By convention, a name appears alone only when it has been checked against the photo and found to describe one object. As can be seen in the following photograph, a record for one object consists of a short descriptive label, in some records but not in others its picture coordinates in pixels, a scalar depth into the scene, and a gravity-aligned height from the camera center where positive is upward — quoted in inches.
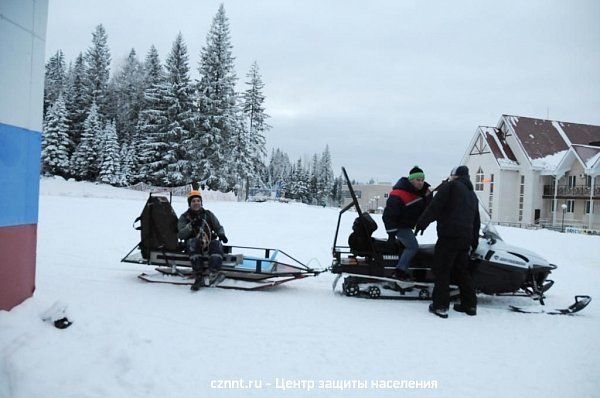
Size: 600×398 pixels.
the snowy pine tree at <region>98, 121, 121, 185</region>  1736.0 +120.6
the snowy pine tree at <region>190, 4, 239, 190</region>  1513.3 +304.3
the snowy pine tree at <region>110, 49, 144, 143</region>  2076.8 +456.6
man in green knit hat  259.1 -4.6
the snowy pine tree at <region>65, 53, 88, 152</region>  1926.7 +376.4
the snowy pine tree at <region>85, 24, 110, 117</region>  2071.9 +573.1
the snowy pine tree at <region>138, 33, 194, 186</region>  1562.5 +244.8
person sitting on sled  263.7 -25.8
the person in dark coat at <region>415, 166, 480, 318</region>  234.7 -16.4
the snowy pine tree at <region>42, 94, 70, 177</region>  1737.2 +183.0
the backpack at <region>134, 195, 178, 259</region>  274.5 -22.0
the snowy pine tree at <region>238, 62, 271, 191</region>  1706.4 +319.4
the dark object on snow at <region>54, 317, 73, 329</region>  170.6 -52.6
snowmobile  251.9 -36.4
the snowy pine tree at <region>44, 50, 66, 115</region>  2246.7 +576.2
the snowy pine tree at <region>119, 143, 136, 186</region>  1774.1 +105.0
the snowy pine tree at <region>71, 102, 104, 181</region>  1782.7 +149.6
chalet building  1423.5 +130.8
